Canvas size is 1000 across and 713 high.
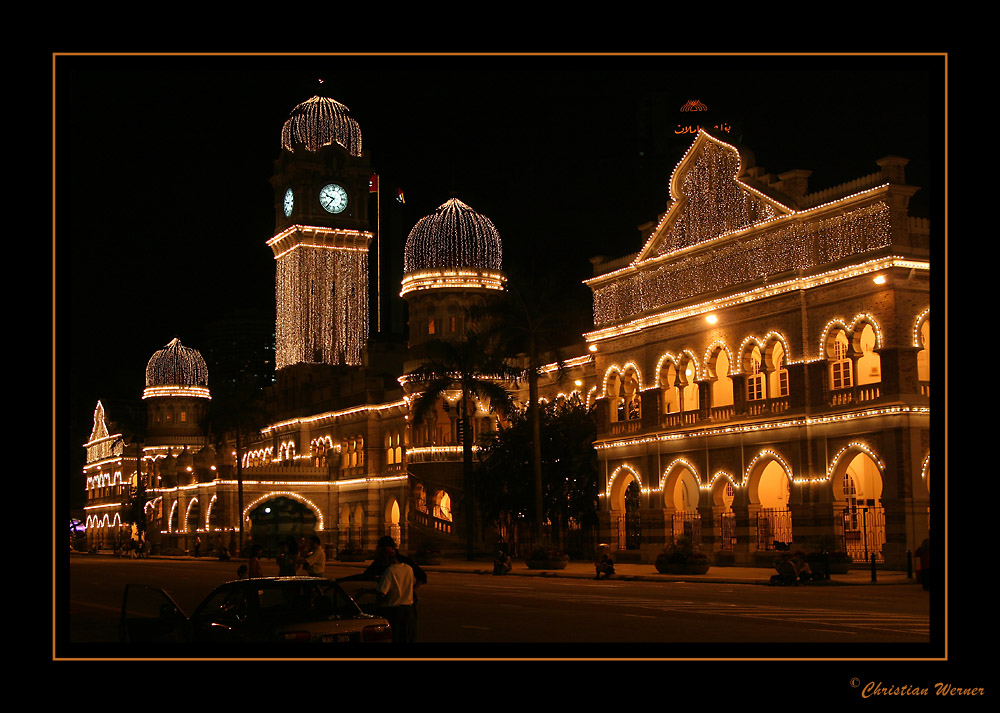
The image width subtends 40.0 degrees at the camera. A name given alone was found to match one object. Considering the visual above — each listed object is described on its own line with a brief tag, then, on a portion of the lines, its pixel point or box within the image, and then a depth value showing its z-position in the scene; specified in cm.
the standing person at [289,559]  2531
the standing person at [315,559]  2630
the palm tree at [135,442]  10333
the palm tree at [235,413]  8581
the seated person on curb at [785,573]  3544
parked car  1545
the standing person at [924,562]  3012
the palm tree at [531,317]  5238
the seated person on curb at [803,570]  3559
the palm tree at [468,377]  5841
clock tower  10425
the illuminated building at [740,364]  4166
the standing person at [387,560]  1620
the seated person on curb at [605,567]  4128
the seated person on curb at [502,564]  4784
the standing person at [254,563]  2509
